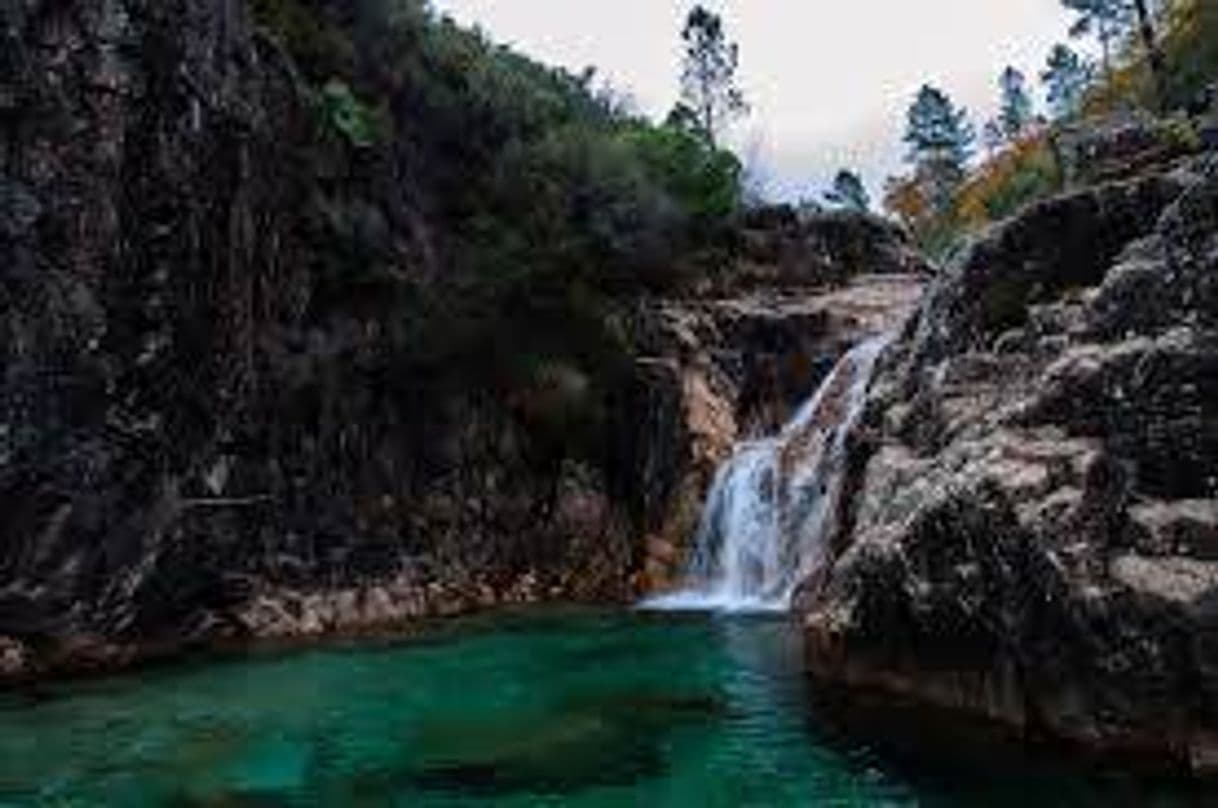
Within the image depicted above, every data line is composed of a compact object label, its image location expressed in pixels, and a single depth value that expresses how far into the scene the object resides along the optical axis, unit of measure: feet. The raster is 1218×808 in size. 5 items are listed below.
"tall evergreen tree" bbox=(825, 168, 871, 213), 293.70
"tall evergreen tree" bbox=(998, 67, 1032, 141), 341.62
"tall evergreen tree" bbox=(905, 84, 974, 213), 317.22
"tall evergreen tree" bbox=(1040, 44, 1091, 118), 303.48
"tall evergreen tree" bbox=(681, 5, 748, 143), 242.17
